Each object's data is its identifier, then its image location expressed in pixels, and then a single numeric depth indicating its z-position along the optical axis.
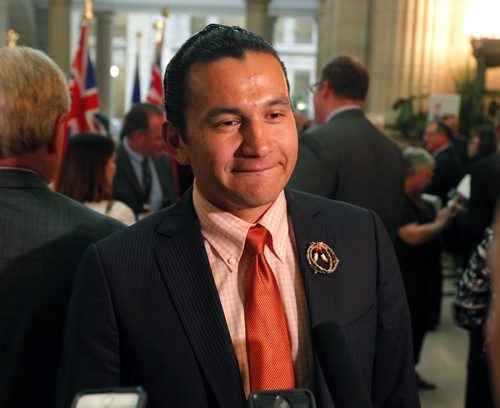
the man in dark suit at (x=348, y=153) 5.03
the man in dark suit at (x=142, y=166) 6.66
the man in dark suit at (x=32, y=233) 2.23
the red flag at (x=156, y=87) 11.44
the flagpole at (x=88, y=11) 8.84
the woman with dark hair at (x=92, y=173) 4.78
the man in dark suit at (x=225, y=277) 1.79
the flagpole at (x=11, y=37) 8.53
